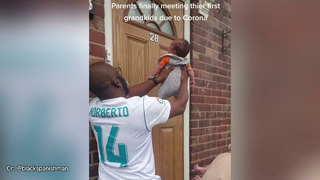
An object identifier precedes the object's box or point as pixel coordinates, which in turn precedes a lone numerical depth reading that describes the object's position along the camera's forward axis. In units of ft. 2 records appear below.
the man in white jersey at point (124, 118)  2.66
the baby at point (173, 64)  2.72
